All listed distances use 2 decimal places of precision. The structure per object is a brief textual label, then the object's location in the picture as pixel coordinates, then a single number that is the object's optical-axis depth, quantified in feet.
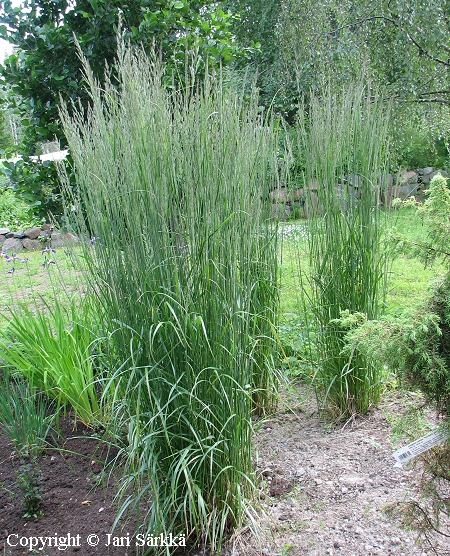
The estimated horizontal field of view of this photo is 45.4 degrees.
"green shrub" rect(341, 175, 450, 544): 4.44
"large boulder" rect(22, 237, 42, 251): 31.68
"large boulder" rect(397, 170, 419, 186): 35.22
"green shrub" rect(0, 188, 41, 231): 36.91
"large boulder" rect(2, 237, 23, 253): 30.70
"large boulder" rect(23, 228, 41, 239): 32.27
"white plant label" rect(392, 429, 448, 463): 4.66
